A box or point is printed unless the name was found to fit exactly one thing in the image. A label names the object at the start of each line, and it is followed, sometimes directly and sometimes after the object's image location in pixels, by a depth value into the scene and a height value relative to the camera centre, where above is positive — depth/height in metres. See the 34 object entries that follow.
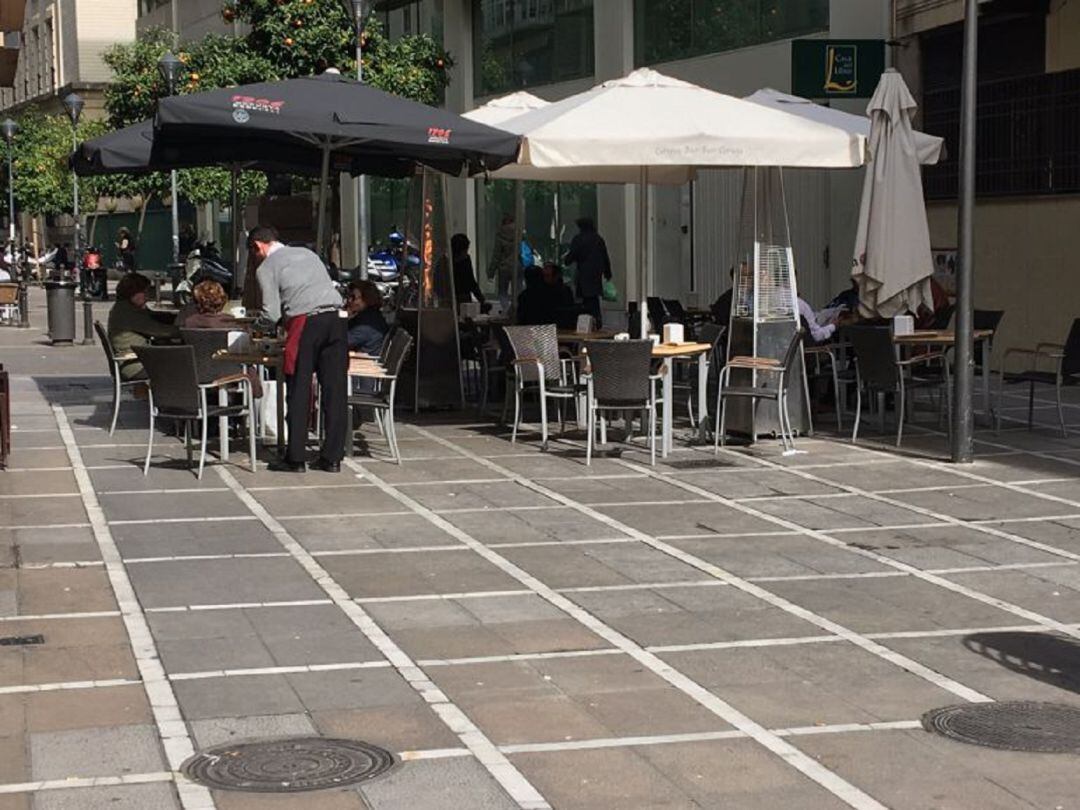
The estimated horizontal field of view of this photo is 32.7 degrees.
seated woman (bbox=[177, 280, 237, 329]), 14.59 -0.58
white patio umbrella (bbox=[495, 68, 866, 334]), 13.90 +0.75
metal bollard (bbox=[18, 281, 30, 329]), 33.72 -1.29
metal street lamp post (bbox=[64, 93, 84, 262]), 39.88 +2.87
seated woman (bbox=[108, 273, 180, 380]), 15.46 -0.73
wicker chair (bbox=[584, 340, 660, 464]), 13.31 -1.04
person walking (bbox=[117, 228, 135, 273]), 50.59 -0.34
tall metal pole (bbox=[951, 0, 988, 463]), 12.94 -0.30
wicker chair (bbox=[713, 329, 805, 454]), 13.80 -1.19
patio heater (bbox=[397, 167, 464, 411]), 16.80 -0.86
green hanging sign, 20.16 +1.82
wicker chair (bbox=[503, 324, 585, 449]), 14.27 -1.00
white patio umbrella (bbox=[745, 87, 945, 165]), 16.08 +1.02
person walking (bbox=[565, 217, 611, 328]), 23.11 -0.32
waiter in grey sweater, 12.75 -0.69
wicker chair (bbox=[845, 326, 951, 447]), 14.12 -1.05
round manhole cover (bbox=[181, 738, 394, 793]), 5.89 -1.74
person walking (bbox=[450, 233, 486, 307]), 19.55 -0.44
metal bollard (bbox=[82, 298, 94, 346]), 27.23 -1.27
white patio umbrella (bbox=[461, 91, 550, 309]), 17.03 +1.15
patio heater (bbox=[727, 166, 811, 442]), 14.55 -0.52
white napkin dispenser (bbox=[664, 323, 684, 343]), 14.08 -0.77
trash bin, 27.50 -1.06
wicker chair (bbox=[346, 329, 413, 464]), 13.26 -1.04
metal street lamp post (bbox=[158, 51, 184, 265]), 26.81 +2.49
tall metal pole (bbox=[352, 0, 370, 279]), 25.16 +0.17
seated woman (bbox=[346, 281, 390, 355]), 14.68 -0.68
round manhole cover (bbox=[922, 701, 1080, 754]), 6.32 -1.75
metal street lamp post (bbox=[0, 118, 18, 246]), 44.75 +1.62
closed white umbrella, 15.27 +0.11
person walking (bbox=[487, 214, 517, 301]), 18.67 -0.25
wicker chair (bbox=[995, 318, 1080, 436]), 14.57 -1.15
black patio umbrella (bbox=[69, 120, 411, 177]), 17.53 +0.79
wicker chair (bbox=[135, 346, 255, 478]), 12.67 -1.04
